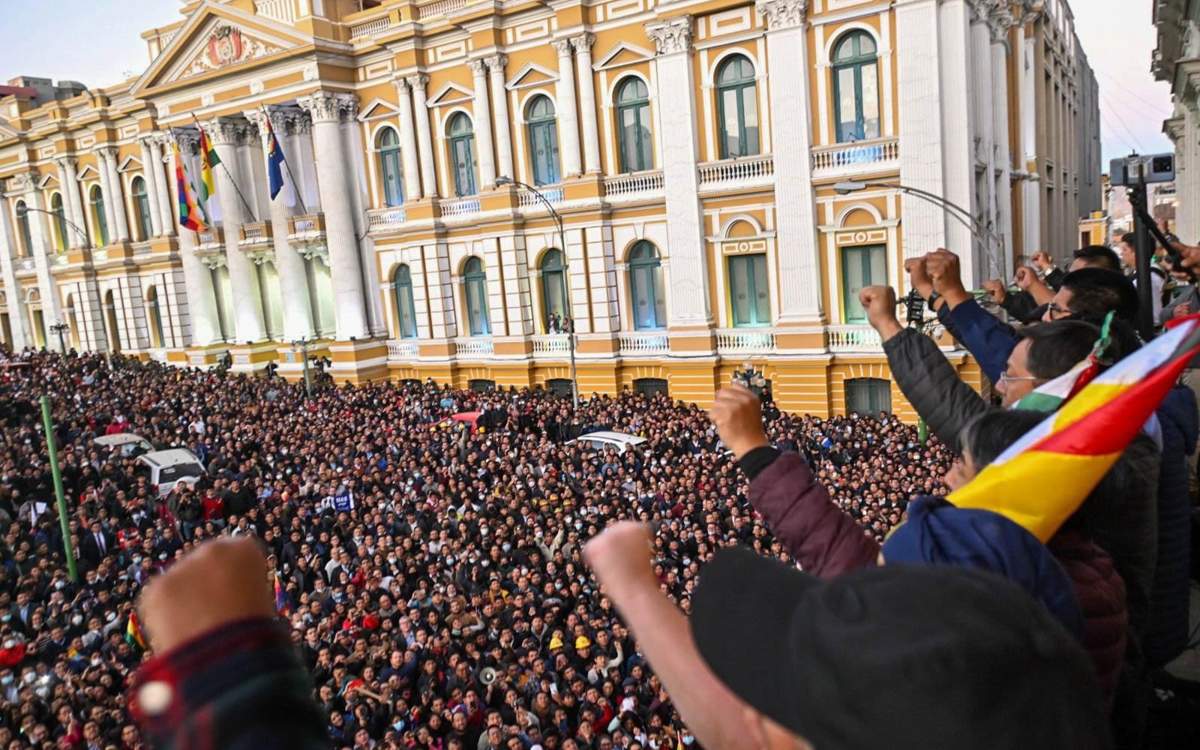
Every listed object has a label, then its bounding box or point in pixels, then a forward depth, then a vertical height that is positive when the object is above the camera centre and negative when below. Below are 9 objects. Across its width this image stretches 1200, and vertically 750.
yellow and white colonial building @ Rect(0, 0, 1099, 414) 22.33 +3.31
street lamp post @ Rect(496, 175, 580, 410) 24.45 +0.05
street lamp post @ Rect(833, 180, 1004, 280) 19.72 +0.70
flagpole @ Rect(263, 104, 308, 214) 31.94 +4.61
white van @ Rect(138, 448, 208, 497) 18.53 -3.24
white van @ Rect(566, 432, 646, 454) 18.20 -3.44
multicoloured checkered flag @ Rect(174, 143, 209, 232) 30.56 +4.05
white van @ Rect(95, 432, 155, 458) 20.39 -2.87
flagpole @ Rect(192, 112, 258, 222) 32.36 +4.98
